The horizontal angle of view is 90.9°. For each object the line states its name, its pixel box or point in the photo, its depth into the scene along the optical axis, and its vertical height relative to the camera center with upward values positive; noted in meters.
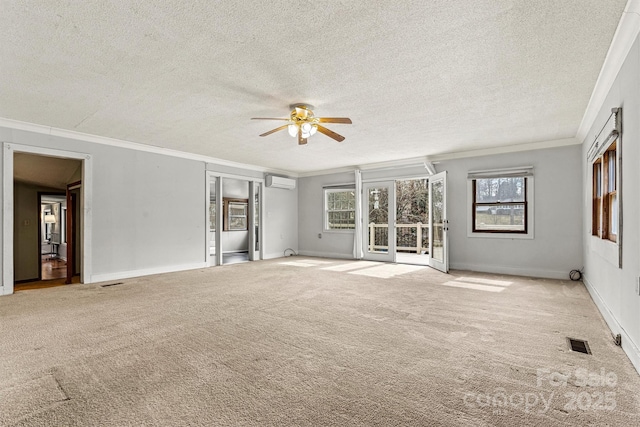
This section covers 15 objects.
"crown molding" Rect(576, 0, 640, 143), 2.10 +1.30
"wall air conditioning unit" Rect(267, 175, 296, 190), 8.20 +0.85
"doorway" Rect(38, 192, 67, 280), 9.13 -0.81
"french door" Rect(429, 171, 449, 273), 6.11 -0.20
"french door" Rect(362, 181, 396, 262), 7.64 -0.18
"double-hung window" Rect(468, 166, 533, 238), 5.71 +0.22
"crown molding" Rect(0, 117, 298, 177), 4.46 +1.24
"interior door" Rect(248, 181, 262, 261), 8.10 -0.16
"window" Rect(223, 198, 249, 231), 10.59 -0.01
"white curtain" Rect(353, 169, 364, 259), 7.92 -0.16
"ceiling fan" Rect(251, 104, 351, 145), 3.68 +1.10
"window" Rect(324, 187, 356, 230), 8.26 +0.15
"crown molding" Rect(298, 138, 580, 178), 5.45 +1.18
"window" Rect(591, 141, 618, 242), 3.19 +0.20
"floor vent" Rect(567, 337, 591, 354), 2.45 -1.07
